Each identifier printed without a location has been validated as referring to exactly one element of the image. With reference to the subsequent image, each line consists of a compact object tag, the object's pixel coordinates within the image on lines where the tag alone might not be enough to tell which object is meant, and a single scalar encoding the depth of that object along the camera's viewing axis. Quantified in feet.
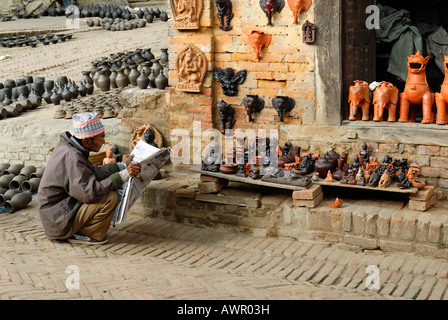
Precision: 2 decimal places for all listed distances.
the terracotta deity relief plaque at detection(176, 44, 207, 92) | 22.88
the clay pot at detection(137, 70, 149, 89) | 28.53
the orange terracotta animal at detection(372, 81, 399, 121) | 20.81
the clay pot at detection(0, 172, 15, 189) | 26.20
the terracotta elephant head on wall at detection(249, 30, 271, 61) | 21.52
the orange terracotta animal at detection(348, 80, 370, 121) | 20.95
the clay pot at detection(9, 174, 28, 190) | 25.96
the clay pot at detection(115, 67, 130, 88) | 35.01
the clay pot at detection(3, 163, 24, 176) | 27.61
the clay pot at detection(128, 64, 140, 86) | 33.73
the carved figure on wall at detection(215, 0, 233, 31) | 21.90
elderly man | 18.37
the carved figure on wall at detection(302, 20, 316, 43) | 20.79
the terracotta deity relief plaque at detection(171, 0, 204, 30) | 22.38
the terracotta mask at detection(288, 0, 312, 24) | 20.69
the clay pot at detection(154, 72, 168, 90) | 26.61
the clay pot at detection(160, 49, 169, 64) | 34.82
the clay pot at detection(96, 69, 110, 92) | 35.78
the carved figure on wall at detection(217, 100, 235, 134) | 22.74
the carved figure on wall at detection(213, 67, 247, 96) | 22.60
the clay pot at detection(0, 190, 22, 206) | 24.13
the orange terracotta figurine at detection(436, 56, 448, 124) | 19.75
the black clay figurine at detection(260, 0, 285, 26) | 21.10
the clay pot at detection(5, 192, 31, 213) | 23.77
